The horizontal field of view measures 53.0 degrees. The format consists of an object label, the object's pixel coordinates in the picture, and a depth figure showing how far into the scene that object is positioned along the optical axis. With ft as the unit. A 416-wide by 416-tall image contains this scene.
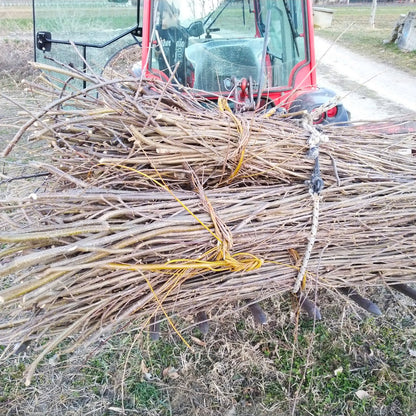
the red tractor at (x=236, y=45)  10.95
